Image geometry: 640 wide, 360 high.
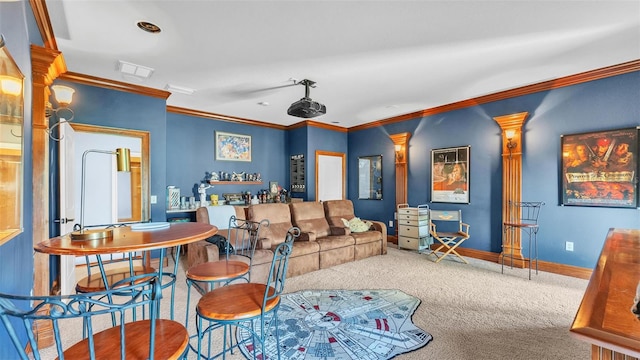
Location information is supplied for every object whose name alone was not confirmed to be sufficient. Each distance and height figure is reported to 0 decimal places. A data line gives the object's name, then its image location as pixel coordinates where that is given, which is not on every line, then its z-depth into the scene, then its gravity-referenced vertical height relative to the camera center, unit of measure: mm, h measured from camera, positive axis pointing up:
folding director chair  4461 -836
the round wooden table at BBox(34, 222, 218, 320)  1190 -295
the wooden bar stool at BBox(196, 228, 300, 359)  1429 -668
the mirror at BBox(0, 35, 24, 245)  1423 +184
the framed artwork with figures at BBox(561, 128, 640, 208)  3330 +153
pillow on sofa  4949 -791
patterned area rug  2115 -1279
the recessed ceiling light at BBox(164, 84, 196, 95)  3993 +1324
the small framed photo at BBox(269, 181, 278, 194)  6445 -166
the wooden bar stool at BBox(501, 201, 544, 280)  4004 -567
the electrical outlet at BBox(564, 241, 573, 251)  3745 -870
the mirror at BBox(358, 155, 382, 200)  6367 +79
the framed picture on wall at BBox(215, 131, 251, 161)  5813 +716
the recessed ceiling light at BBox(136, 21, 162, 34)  2459 +1369
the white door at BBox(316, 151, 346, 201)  6461 +107
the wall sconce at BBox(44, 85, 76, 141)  2773 +838
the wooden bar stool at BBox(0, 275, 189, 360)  793 -643
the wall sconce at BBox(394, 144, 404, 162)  5797 +570
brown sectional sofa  3537 -865
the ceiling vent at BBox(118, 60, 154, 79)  3250 +1332
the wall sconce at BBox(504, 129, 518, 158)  4195 +627
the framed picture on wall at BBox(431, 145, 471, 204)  4828 +100
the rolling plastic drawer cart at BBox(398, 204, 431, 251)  5070 -867
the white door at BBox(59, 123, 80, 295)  2811 -198
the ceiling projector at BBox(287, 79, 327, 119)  3504 +918
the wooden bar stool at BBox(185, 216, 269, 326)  1849 -634
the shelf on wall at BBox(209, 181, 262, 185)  5621 -38
